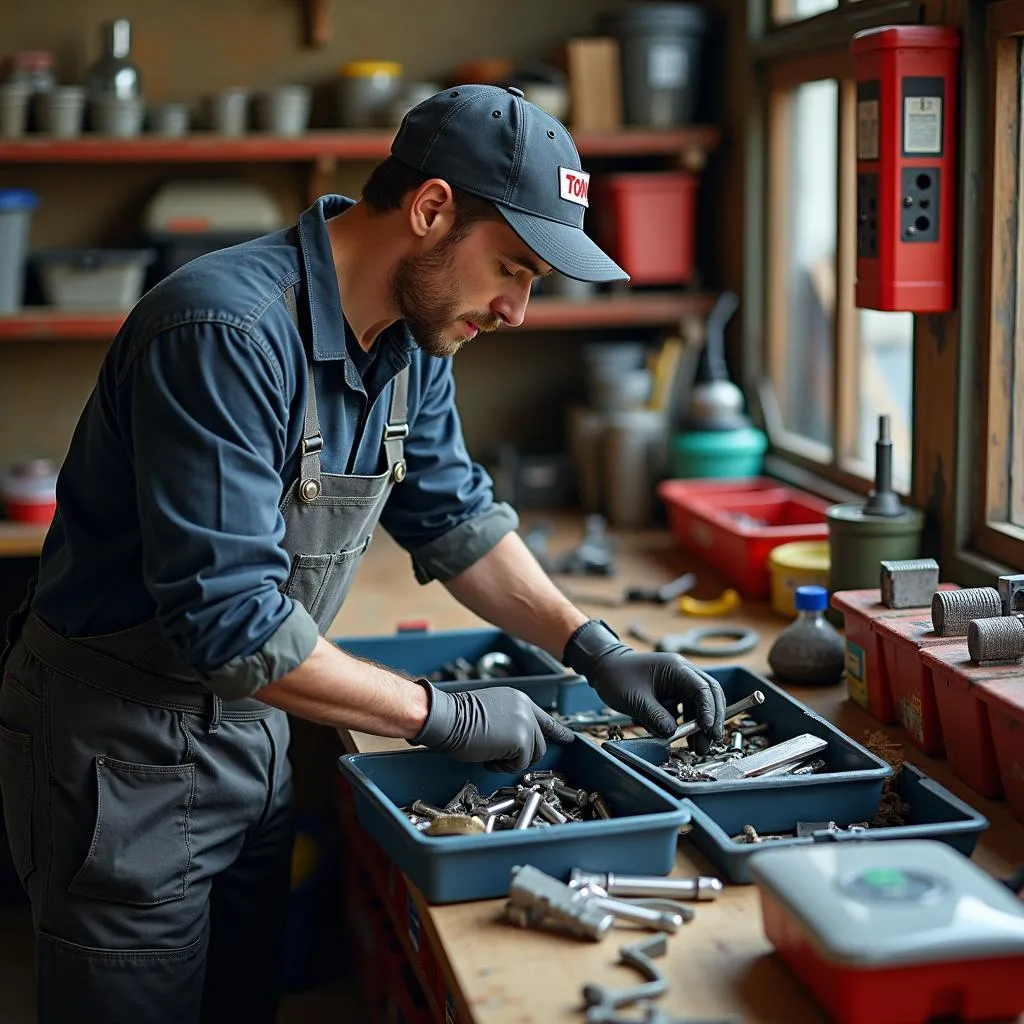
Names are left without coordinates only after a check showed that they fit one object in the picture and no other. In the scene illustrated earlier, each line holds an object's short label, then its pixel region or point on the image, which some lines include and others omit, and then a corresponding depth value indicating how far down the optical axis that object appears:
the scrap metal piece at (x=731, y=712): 2.17
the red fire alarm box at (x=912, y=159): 2.57
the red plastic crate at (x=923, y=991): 1.40
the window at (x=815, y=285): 3.33
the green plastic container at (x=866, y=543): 2.65
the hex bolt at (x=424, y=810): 1.94
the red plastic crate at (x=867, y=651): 2.32
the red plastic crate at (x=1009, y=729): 1.90
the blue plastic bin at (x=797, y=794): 1.87
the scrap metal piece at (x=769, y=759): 2.00
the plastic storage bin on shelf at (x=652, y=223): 3.97
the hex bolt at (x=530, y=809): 1.90
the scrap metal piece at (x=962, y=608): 2.14
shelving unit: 3.72
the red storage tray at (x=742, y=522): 3.11
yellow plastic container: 2.89
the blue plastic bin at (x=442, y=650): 2.58
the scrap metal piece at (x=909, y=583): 2.35
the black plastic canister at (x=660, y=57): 3.85
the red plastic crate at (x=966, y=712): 2.00
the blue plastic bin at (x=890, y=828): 1.75
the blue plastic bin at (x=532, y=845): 1.71
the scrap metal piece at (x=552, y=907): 1.63
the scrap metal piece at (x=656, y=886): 1.72
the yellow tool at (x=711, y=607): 3.00
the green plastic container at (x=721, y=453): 3.68
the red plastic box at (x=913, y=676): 2.17
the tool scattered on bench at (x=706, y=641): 2.73
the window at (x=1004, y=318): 2.53
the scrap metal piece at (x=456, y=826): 1.80
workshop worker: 1.79
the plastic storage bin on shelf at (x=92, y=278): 3.79
